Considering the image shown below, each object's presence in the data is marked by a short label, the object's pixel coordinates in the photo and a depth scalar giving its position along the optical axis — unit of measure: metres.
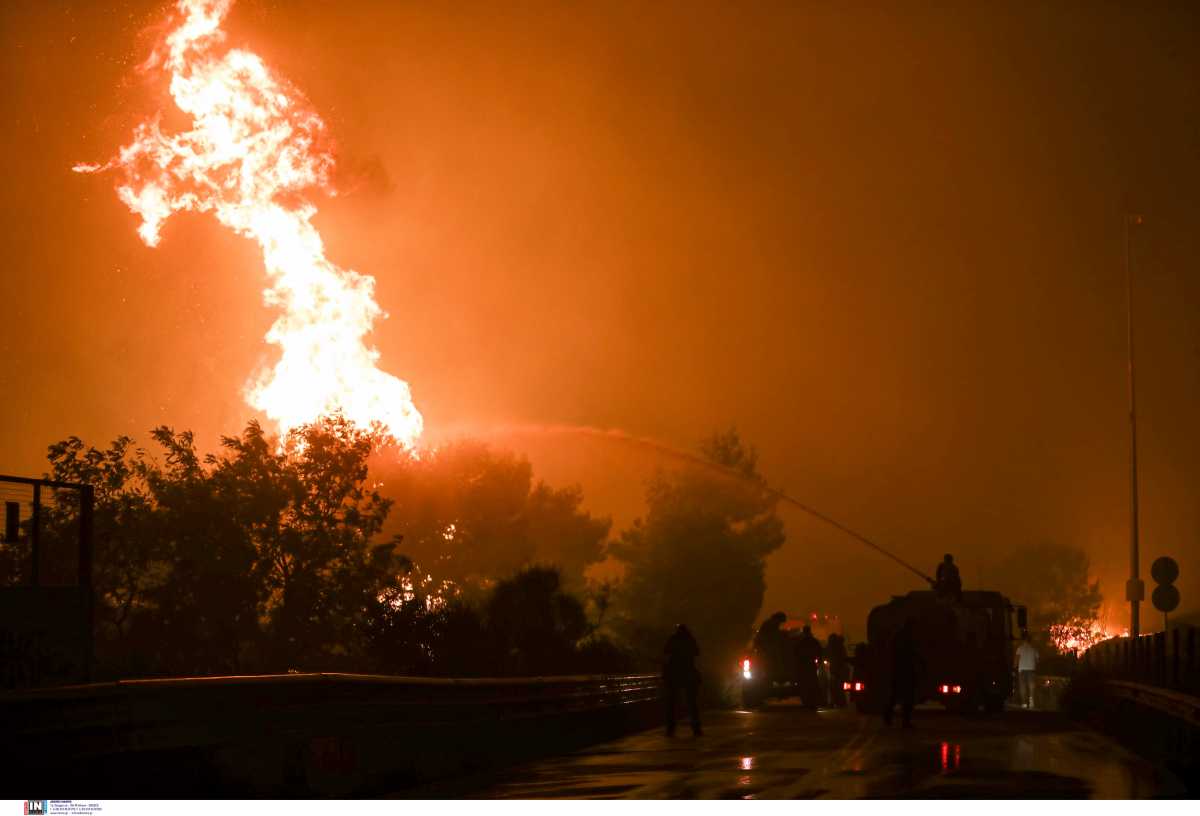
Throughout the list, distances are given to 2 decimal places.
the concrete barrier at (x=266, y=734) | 12.49
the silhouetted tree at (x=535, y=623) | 37.62
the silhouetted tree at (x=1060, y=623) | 157.25
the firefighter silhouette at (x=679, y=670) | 28.83
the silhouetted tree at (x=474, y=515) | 103.81
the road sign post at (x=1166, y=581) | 32.56
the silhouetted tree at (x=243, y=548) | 66.06
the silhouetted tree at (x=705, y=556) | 116.25
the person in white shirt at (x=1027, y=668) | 49.22
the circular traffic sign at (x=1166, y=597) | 32.72
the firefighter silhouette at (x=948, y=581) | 38.66
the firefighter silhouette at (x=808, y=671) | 38.45
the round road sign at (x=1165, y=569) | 32.56
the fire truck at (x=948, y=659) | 37.69
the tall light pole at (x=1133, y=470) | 52.03
